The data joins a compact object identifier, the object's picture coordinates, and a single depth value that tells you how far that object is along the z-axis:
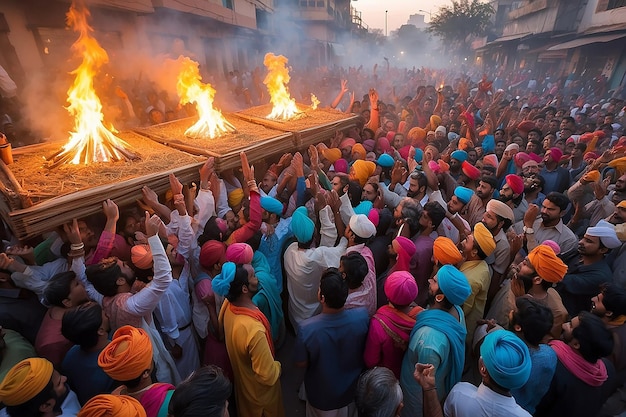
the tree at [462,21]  44.16
